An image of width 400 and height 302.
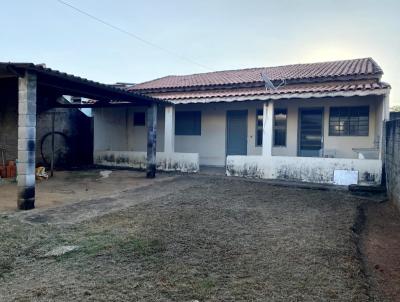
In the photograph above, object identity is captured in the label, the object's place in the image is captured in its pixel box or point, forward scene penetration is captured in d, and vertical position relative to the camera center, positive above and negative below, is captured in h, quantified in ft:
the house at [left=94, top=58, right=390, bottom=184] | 32.22 +2.41
